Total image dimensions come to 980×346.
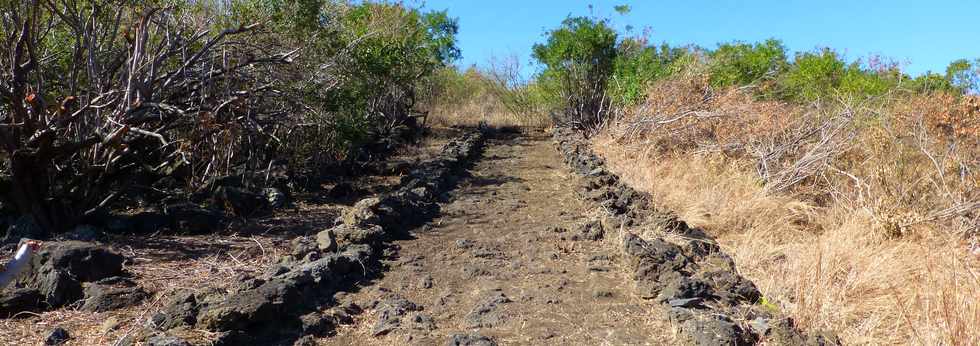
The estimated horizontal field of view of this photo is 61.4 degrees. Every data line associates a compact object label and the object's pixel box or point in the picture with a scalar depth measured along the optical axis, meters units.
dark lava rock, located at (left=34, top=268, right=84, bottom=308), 4.97
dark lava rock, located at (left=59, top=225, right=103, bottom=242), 6.72
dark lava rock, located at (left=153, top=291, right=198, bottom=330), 4.40
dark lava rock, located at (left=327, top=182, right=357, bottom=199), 10.24
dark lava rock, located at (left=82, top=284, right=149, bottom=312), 4.98
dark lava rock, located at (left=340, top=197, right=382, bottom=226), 7.50
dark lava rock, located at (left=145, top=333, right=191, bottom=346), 3.97
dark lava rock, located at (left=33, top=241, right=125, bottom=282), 5.39
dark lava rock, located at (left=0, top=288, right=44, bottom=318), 4.81
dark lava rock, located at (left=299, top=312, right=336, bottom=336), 4.71
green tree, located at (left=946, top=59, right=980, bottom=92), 14.97
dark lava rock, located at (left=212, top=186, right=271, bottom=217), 8.43
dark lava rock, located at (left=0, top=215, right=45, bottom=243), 6.61
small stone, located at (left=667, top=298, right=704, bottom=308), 4.91
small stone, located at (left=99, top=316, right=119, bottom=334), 4.51
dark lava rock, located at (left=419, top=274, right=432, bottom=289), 5.76
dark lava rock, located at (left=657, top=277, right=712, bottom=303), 5.09
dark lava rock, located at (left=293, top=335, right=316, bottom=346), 4.45
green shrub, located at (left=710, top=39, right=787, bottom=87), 16.31
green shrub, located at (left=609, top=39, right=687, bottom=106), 17.52
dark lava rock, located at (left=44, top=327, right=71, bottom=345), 4.36
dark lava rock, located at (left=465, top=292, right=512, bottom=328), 4.85
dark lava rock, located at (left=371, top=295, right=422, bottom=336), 4.75
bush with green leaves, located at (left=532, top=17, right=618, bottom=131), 21.16
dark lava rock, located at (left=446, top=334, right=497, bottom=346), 4.27
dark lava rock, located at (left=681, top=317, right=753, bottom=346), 4.21
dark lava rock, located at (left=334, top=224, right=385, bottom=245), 6.84
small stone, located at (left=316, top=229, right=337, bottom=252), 6.48
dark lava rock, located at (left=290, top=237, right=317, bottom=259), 6.33
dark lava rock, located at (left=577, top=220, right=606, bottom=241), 7.32
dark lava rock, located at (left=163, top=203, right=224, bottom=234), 7.46
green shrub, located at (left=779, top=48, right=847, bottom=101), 15.62
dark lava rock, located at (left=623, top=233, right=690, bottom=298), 5.50
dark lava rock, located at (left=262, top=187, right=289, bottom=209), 9.05
